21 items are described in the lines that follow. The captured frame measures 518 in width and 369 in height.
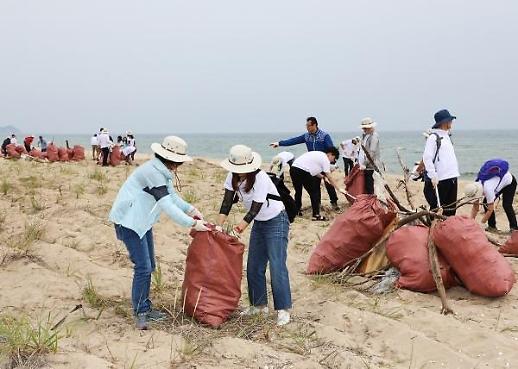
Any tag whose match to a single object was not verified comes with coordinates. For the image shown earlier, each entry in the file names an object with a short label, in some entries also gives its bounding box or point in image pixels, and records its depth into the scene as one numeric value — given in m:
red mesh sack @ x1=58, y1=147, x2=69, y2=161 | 15.61
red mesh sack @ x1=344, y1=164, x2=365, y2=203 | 7.41
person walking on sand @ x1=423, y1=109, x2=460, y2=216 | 5.63
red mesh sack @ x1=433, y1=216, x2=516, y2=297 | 4.23
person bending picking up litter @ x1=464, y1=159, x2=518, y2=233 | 7.09
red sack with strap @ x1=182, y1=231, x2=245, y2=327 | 3.80
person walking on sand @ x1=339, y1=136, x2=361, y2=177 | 11.30
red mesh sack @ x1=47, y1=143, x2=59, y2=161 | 15.19
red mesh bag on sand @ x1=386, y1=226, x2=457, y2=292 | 4.46
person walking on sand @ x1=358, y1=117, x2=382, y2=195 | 7.18
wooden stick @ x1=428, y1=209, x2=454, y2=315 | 4.09
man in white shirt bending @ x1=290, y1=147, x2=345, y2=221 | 7.29
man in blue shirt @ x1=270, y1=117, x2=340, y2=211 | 7.75
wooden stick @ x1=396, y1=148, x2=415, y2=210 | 5.46
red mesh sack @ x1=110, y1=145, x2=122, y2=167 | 15.10
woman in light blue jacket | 3.60
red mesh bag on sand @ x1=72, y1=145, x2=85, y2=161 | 16.35
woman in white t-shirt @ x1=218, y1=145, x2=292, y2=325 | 3.82
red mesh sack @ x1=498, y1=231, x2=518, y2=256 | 5.23
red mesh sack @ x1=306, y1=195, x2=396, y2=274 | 4.82
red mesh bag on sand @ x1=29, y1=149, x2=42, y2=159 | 15.53
